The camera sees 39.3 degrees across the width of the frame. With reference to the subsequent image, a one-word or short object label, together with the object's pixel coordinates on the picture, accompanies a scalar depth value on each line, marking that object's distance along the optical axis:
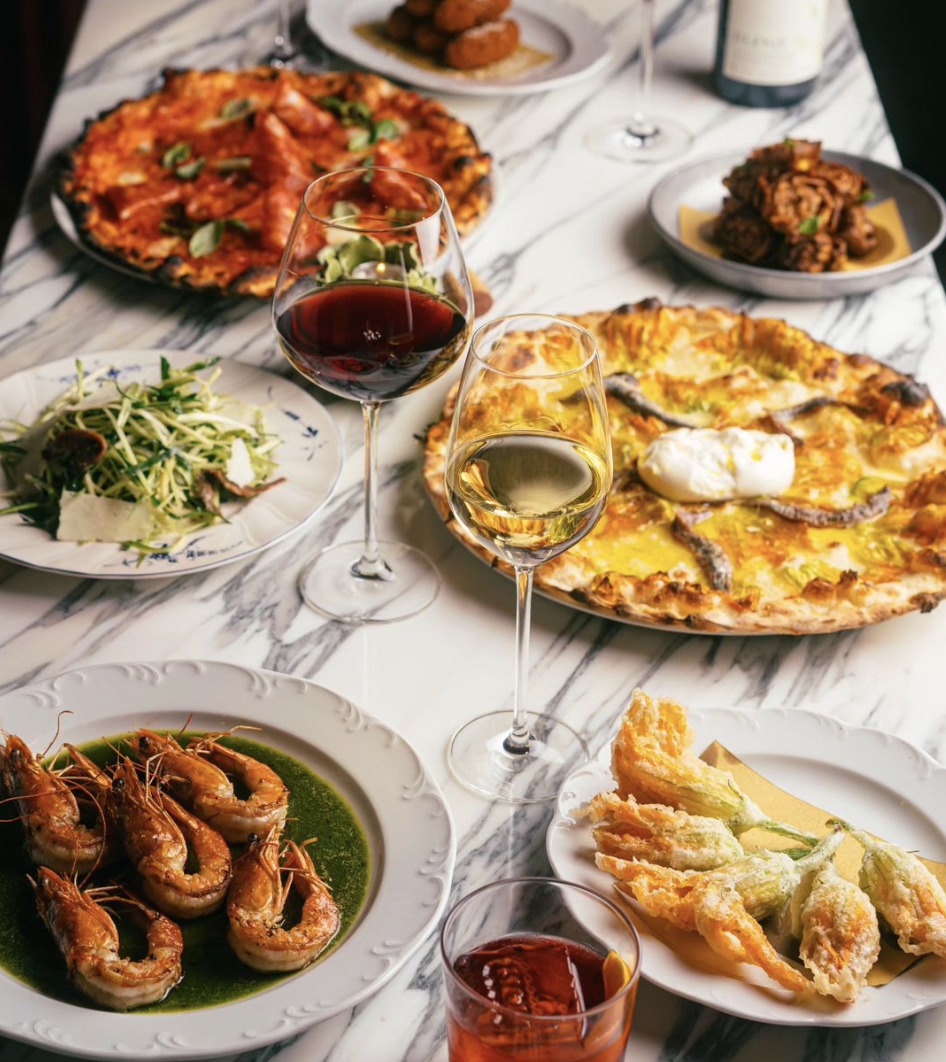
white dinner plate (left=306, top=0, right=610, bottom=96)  2.96
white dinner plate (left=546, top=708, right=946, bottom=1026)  1.17
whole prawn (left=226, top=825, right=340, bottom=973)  1.19
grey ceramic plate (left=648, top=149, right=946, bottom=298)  2.38
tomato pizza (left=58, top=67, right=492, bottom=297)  2.42
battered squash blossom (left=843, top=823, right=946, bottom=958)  1.19
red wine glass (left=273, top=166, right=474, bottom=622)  1.55
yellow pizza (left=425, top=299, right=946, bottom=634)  1.68
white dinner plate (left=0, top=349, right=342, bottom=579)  1.70
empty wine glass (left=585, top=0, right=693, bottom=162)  2.88
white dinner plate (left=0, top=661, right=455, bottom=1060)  1.13
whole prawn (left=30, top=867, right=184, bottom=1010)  1.15
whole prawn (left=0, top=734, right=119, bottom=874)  1.26
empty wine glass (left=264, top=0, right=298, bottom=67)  3.13
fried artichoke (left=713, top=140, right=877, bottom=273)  2.40
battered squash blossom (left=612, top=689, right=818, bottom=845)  1.30
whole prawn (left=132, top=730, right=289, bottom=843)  1.31
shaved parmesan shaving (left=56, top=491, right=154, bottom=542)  1.74
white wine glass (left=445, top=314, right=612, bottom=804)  1.30
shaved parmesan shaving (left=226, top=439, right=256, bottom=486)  1.82
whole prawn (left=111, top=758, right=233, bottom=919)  1.23
